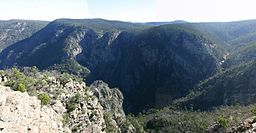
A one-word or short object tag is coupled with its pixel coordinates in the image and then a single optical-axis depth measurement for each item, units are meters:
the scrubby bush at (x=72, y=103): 33.40
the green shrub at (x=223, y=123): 34.01
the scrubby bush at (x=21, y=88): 28.04
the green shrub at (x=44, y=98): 28.31
